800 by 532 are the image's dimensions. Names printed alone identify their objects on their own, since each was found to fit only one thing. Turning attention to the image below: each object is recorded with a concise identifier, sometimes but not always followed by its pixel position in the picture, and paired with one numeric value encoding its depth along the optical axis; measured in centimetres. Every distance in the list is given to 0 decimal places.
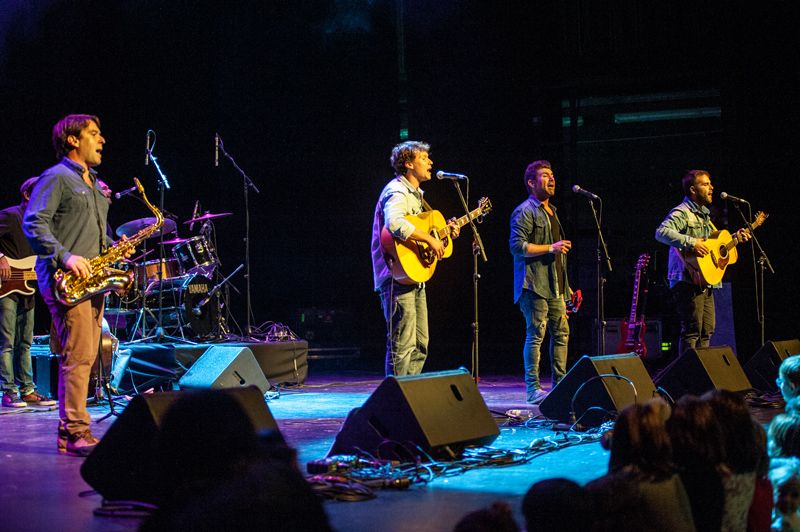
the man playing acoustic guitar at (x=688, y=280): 837
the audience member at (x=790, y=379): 428
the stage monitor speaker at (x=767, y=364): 841
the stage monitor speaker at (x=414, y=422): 470
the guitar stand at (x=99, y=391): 833
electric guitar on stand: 1099
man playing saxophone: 518
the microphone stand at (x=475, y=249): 730
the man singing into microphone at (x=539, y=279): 777
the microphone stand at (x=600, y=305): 818
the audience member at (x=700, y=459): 291
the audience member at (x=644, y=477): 252
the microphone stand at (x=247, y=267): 1025
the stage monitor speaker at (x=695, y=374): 682
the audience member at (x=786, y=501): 343
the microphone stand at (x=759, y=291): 1036
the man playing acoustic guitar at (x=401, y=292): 634
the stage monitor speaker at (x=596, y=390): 602
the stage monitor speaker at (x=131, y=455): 379
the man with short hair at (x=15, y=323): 830
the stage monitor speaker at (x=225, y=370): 756
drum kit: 1006
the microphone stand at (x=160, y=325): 956
